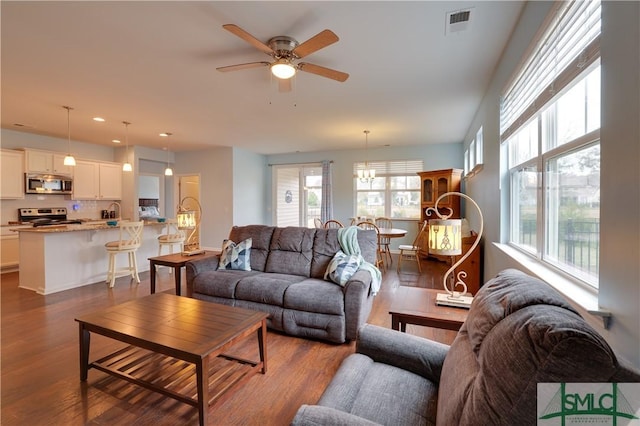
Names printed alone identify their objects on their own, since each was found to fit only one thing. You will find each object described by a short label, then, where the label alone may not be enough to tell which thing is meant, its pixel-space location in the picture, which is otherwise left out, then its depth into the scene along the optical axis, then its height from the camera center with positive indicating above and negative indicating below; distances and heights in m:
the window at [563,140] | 1.41 +0.41
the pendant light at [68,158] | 4.29 +0.79
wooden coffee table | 1.70 -0.82
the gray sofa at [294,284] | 2.63 -0.77
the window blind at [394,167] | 7.23 +1.03
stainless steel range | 5.66 -0.16
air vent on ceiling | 2.19 +1.46
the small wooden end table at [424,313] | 1.71 -0.66
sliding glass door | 8.34 +0.40
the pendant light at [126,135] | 5.09 +1.50
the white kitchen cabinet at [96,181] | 6.39 +0.64
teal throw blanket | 3.04 -0.43
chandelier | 6.01 +0.69
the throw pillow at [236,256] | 3.47 -0.59
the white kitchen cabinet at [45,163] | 5.59 +0.92
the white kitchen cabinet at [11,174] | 5.28 +0.65
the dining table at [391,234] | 5.46 -0.51
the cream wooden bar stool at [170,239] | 5.06 -0.55
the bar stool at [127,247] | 4.42 -0.61
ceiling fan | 2.35 +1.26
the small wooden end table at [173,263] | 3.48 -0.66
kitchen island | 4.11 -0.73
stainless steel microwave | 5.62 +0.50
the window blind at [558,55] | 1.35 +0.87
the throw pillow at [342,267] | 2.83 -0.61
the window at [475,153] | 4.23 +0.91
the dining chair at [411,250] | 5.35 -0.82
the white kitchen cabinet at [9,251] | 5.20 -0.77
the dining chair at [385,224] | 6.37 -0.40
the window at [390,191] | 7.27 +0.42
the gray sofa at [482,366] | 0.62 -0.48
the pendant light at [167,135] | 5.82 +1.50
